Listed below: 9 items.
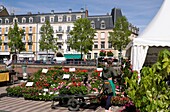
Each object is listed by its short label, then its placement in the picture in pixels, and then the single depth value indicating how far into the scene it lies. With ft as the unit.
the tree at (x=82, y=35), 152.66
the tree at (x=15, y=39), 169.27
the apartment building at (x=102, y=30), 190.60
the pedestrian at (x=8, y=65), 57.33
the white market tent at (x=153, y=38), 34.68
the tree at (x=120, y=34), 154.10
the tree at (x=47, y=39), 166.71
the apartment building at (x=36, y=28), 190.59
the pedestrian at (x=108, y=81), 24.75
